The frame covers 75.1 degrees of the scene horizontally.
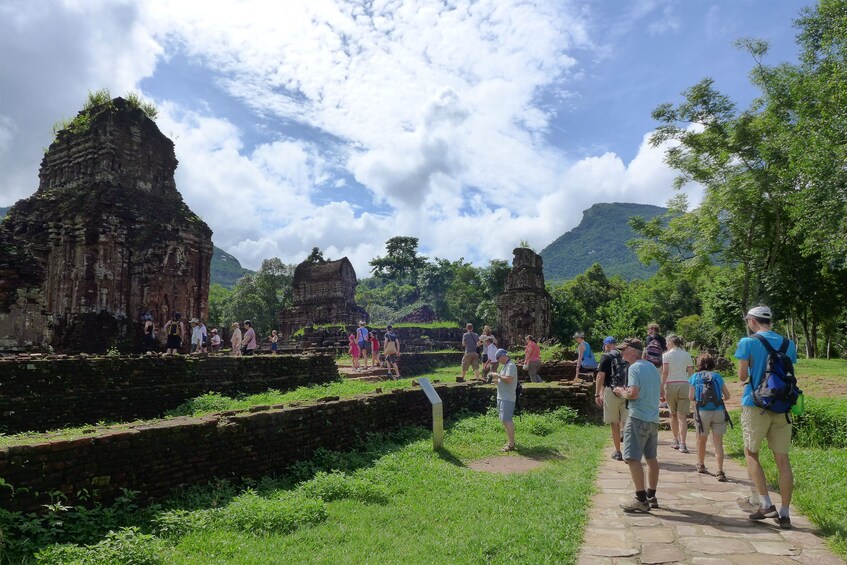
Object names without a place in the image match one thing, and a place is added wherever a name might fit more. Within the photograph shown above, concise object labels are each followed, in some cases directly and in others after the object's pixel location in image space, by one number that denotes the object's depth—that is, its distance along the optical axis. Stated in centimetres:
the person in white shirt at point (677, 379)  768
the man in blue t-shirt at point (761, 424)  470
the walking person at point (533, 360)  1388
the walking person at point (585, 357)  1139
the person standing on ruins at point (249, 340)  1694
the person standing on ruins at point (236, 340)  1688
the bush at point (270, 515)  460
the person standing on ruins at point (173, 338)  1425
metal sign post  806
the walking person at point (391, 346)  1822
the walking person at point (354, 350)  2014
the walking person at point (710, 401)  651
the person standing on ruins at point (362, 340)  2007
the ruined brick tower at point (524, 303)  3086
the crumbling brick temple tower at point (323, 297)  3547
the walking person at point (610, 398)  765
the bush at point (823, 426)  791
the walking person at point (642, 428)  520
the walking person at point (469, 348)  1566
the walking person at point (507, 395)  818
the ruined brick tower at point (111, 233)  1716
